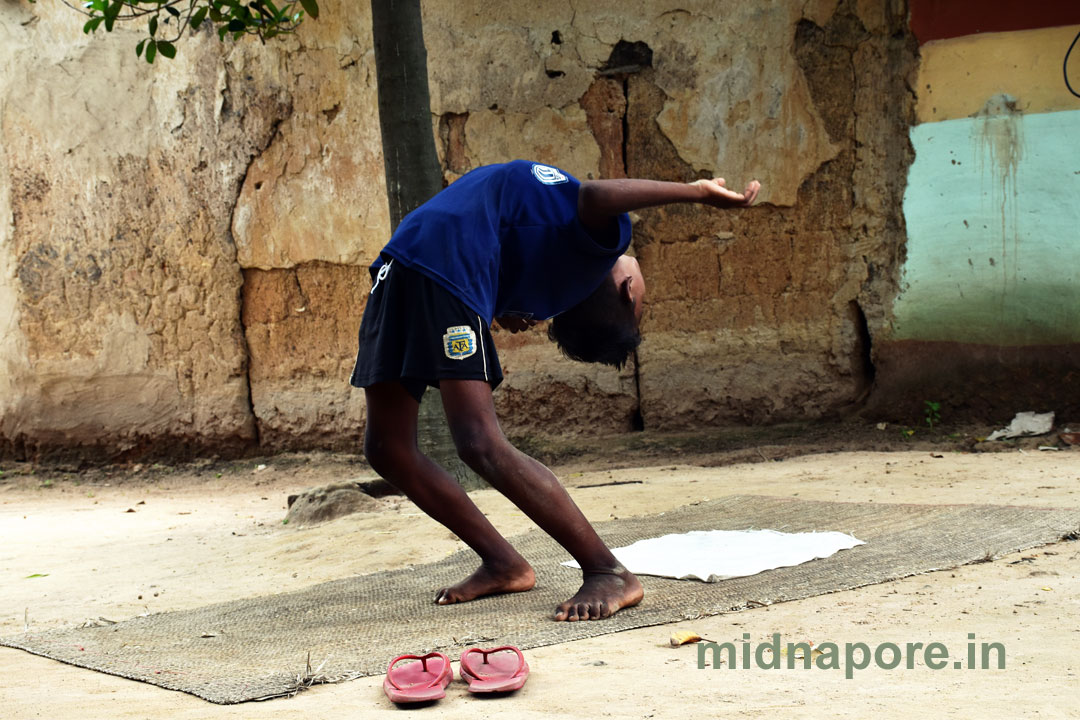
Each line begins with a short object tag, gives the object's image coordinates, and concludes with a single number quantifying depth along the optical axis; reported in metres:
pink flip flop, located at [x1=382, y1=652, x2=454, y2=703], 1.91
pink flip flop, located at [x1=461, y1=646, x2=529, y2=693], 1.94
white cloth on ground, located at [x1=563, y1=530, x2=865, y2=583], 2.94
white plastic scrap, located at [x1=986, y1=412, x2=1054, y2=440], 5.48
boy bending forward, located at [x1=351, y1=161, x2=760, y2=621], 2.62
